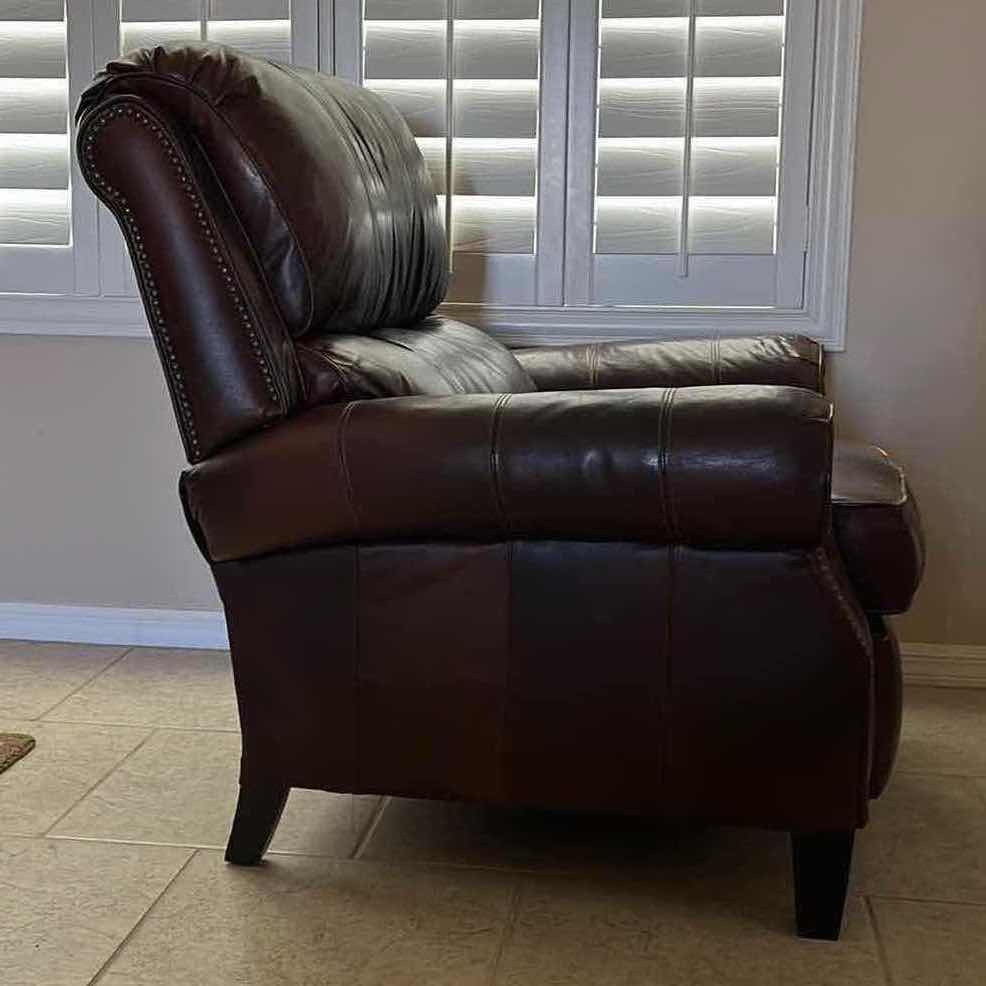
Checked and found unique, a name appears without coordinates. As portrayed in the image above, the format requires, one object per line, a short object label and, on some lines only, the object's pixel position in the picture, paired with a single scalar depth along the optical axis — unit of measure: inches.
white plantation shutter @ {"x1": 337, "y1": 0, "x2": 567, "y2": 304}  108.1
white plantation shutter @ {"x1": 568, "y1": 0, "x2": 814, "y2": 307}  105.7
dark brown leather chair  64.2
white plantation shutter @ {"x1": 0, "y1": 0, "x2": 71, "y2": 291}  113.2
